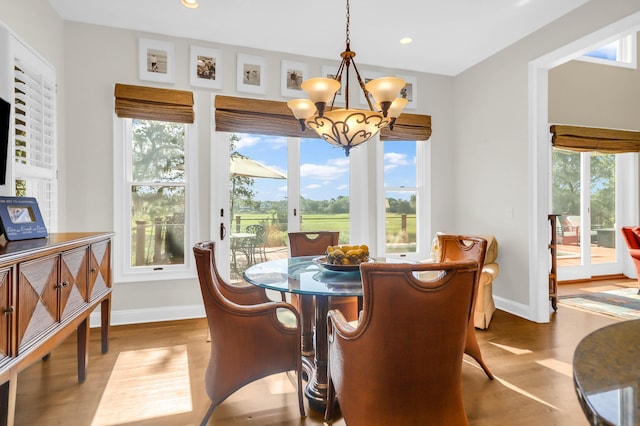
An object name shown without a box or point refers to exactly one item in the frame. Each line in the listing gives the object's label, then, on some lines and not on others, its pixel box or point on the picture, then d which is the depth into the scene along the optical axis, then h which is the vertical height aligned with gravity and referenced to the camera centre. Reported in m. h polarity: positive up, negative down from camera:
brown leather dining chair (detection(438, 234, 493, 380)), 2.23 -0.27
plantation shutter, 2.46 +0.63
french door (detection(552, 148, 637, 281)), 5.37 +0.08
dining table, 1.78 -0.39
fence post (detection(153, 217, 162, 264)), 3.60 -0.30
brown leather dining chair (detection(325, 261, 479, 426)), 1.25 -0.51
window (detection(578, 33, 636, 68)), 5.17 +2.47
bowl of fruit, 2.14 -0.29
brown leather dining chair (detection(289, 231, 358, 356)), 2.61 -0.69
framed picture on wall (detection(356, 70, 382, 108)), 4.25 +1.69
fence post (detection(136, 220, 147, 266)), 3.55 -0.28
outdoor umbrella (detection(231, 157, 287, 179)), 3.84 +0.50
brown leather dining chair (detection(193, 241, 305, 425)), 1.77 -0.68
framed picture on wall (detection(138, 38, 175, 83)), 3.46 +1.55
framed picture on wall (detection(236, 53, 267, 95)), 3.76 +1.54
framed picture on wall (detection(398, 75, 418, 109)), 4.44 +1.58
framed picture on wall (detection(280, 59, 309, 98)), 3.91 +1.57
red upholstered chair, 4.59 -0.39
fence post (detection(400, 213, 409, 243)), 4.53 -0.22
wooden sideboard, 1.41 -0.43
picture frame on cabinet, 1.79 -0.03
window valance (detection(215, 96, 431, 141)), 3.63 +1.04
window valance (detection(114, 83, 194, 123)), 3.34 +1.09
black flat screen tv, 2.08 +0.48
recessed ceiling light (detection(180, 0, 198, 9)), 2.93 +1.81
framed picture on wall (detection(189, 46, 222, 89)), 3.60 +1.55
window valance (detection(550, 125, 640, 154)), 4.80 +1.06
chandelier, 2.08 +0.65
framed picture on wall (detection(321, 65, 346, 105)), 4.05 +1.64
